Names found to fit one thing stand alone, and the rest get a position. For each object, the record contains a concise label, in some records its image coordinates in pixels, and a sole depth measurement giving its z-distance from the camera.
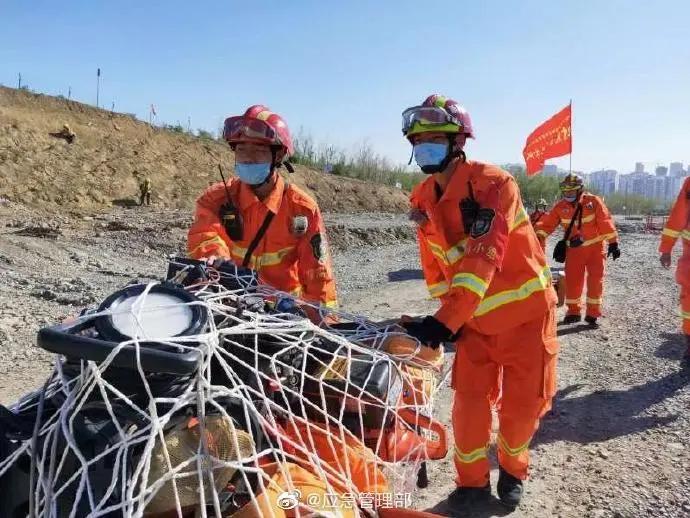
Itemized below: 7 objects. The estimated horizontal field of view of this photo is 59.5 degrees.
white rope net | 1.51
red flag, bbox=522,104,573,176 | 10.49
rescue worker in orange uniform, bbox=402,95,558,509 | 2.82
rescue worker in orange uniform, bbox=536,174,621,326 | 7.14
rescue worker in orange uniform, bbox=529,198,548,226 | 9.76
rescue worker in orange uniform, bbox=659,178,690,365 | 5.43
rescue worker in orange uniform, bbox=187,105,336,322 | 3.38
